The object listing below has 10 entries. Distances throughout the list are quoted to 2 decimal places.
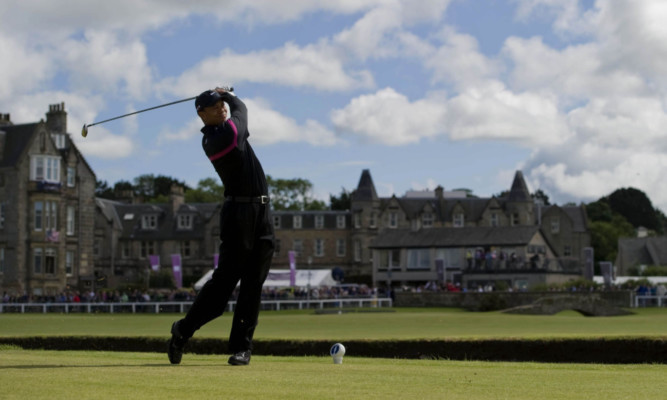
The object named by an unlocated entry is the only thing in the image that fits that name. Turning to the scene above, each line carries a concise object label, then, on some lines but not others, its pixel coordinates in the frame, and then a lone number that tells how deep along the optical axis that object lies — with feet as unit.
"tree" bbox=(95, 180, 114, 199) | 478.92
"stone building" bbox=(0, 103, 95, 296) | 223.30
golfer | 31.42
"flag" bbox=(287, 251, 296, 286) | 209.05
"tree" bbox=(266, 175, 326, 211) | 455.22
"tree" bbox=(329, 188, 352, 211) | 472.85
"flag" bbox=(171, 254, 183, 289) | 213.25
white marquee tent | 217.56
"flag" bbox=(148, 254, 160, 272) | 213.87
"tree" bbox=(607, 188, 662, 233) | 526.16
